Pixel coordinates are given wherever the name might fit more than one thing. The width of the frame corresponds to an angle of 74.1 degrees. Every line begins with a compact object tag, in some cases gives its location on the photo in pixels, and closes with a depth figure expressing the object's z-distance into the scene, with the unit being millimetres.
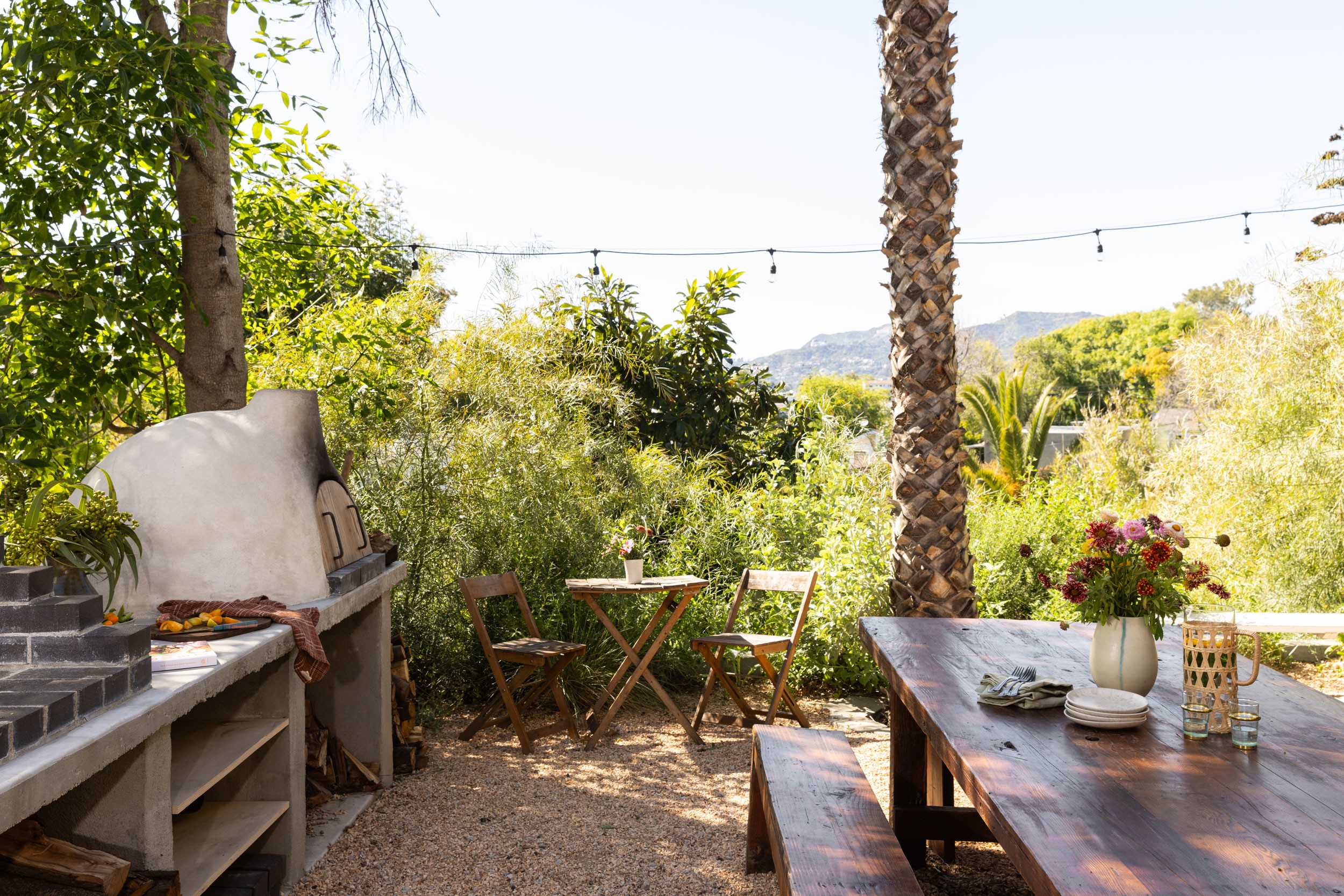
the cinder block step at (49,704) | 1954
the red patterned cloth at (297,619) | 3201
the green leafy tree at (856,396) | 51156
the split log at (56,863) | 2221
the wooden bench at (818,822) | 2283
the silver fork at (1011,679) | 2658
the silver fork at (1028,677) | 2701
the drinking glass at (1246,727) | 2209
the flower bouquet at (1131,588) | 2545
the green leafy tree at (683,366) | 9625
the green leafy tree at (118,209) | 3781
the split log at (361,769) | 4441
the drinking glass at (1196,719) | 2295
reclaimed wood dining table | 1574
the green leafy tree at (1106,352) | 48719
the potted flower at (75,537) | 2510
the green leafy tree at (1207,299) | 54719
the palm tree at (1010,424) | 15742
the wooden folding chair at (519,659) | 5164
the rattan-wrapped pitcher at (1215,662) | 2344
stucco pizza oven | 3322
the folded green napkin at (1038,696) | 2598
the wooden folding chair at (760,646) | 5379
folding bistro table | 5336
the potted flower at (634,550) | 5500
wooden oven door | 3918
